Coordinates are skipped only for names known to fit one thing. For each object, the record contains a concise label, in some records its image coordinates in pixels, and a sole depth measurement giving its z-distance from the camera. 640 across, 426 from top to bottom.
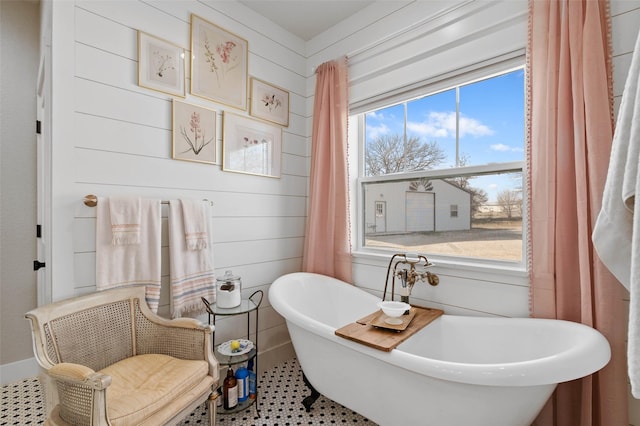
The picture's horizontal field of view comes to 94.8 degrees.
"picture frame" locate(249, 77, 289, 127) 2.39
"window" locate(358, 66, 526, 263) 1.81
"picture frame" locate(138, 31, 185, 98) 1.79
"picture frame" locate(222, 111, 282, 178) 2.22
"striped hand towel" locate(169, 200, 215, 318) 1.79
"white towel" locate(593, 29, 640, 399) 0.52
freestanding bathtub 1.07
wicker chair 1.11
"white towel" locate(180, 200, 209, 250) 1.85
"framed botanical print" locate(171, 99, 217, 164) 1.94
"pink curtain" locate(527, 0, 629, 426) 1.29
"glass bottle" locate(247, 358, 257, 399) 1.93
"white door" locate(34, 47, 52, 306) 1.53
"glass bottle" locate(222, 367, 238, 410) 1.81
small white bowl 1.65
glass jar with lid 1.90
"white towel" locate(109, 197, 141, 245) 1.59
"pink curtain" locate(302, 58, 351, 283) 2.40
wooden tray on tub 1.36
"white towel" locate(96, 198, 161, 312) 1.57
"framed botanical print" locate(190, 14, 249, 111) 2.04
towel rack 1.54
